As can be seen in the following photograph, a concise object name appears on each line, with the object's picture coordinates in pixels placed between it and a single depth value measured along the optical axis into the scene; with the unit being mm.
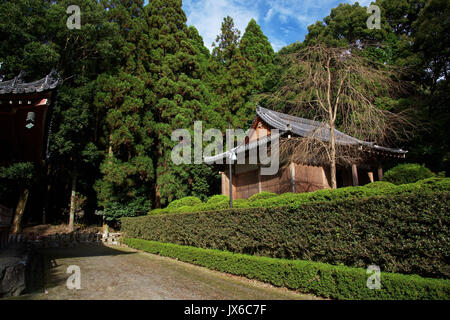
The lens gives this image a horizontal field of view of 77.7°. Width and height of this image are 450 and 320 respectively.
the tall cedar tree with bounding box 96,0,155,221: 20109
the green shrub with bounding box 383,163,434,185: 11367
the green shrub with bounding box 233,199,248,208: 9381
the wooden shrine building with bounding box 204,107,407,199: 13289
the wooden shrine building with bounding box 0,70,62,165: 5359
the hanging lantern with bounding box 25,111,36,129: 5395
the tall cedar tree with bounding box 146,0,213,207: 21359
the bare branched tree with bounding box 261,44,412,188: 8641
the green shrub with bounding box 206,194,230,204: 13559
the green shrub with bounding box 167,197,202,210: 16188
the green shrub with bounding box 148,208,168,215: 17091
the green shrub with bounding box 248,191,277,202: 9563
